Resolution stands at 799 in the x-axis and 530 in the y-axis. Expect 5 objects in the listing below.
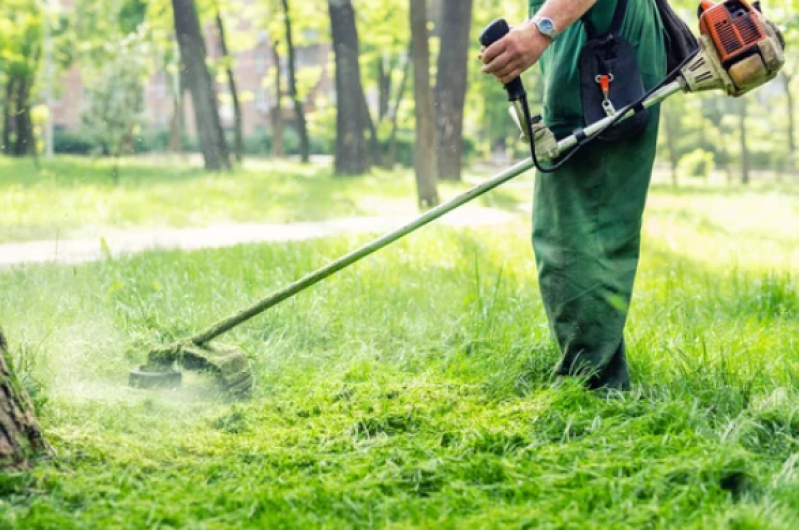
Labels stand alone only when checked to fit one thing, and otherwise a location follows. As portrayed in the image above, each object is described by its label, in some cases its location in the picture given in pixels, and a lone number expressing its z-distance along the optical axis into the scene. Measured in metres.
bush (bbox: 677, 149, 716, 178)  33.88
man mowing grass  3.58
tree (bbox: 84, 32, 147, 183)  17.44
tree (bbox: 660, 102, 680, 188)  25.80
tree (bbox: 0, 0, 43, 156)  21.44
